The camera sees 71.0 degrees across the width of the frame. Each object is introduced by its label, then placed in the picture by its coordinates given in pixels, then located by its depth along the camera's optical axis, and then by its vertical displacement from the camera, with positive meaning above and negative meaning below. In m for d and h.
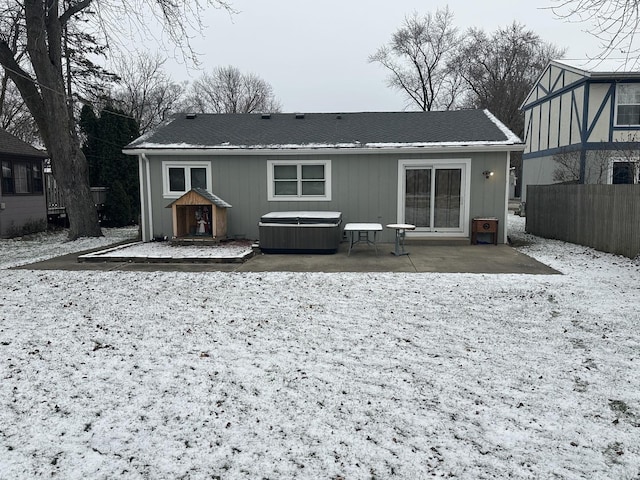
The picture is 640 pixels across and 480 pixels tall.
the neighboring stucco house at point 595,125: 14.70 +2.66
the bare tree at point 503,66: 31.08 +9.56
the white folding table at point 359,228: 8.46 -0.49
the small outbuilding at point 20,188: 13.21 +0.40
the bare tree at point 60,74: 10.49 +3.07
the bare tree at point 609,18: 5.86 +2.44
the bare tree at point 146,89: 26.48 +7.03
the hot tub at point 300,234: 8.77 -0.64
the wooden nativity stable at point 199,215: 9.75 -0.32
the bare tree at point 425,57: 31.41 +10.31
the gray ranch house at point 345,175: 10.03 +0.61
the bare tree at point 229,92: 39.22 +9.69
